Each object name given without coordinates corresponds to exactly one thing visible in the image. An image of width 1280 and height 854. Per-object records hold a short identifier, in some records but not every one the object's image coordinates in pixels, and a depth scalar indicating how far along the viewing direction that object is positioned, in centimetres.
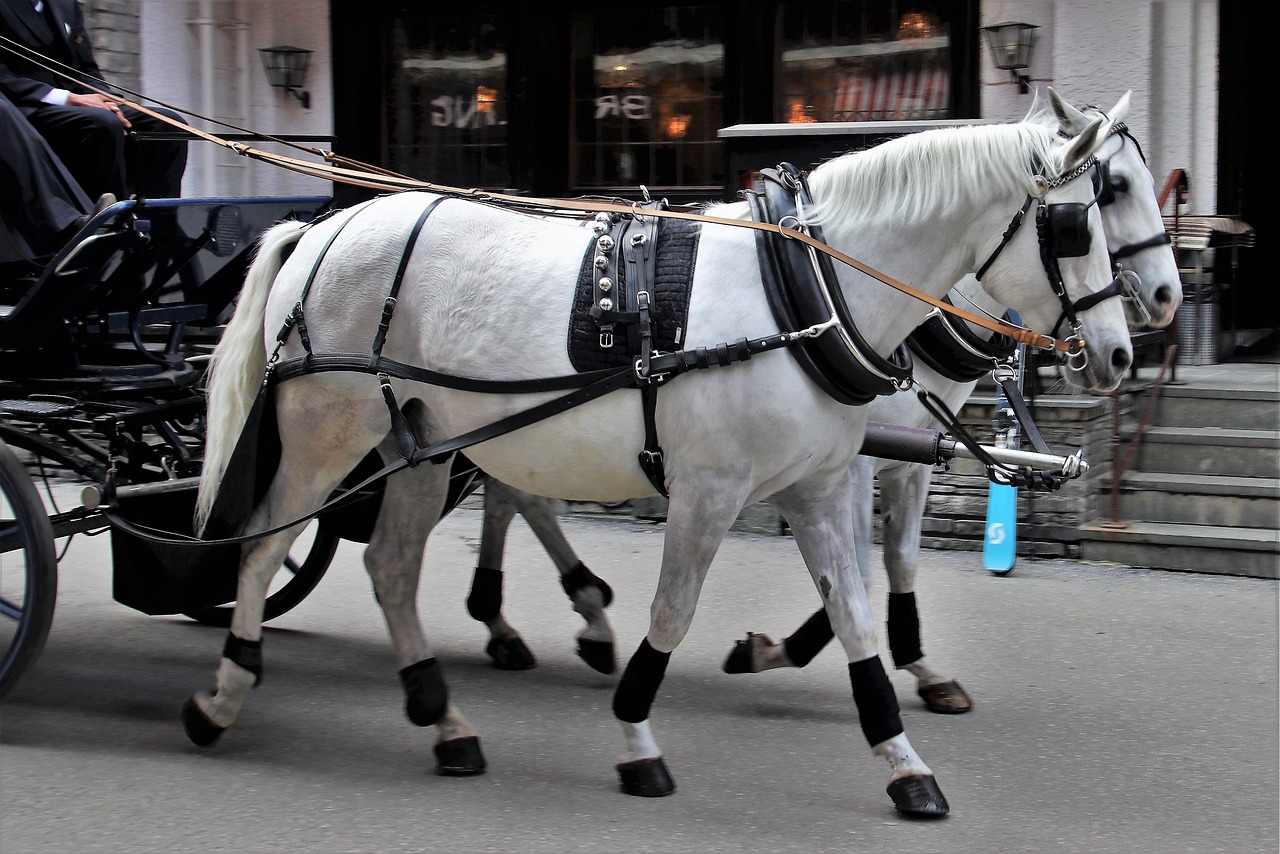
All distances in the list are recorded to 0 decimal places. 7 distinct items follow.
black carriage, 422
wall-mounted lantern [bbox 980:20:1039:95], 823
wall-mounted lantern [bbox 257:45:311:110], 1009
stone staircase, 636
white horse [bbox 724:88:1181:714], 448
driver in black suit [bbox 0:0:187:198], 479
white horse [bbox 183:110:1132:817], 346
